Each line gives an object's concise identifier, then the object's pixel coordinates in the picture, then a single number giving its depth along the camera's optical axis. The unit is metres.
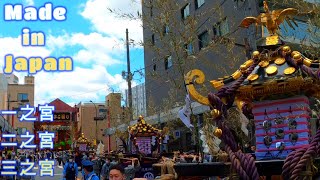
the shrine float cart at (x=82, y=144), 36.58
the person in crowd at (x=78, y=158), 19.43
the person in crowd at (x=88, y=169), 6.42
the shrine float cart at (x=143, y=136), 16.32
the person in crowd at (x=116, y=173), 4.48
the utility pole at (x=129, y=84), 23.12
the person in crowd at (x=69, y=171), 11.33
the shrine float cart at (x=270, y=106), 3.46
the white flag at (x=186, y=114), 6.68
